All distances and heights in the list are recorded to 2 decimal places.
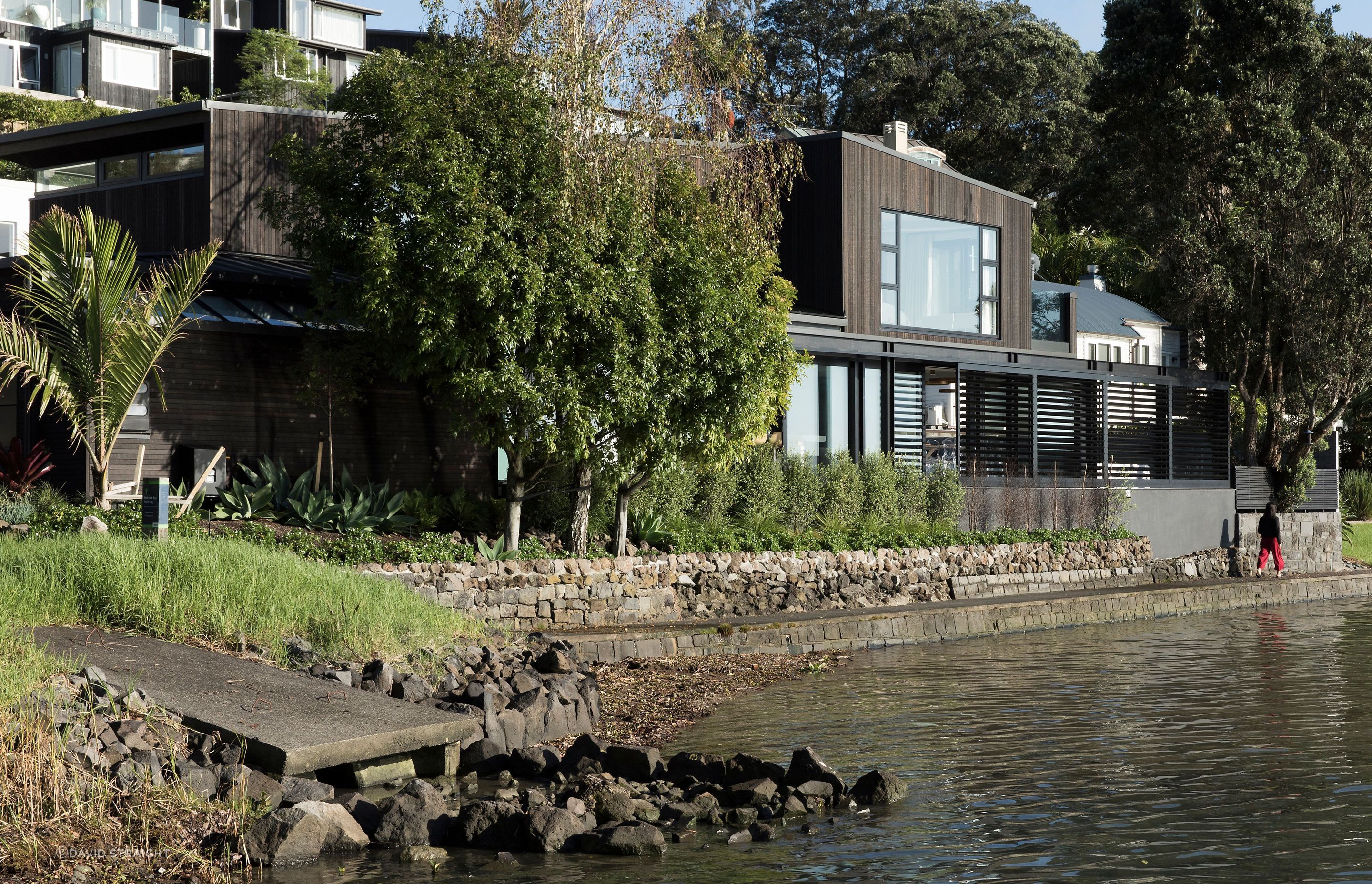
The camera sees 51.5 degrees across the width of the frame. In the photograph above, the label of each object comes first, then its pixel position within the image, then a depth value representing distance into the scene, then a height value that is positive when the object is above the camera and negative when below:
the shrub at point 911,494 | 24.47 -0.66
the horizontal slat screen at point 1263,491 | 32.69 -0.86
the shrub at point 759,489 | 21.86 -0.49
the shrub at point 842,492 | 23.09 -0.57
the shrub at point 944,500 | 25.19 -0.77
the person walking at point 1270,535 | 30.19 -1.73
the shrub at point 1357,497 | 39.56 -1.19
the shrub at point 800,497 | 22.39 -0.64
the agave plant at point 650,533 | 19.80 -1.06
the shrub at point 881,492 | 23.97 -0.61
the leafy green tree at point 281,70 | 48.50 +15.61
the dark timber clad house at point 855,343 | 19.52 +1.95
